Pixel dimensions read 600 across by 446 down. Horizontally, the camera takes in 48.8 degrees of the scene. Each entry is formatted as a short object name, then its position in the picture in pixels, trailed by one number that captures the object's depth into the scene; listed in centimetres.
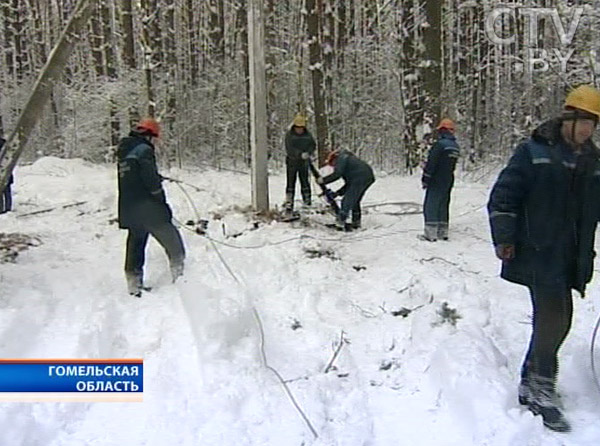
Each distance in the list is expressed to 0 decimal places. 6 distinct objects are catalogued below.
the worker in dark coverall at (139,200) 666
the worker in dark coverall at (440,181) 897
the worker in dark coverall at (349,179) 983
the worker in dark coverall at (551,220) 404
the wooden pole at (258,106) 1041
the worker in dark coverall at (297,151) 1120
